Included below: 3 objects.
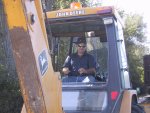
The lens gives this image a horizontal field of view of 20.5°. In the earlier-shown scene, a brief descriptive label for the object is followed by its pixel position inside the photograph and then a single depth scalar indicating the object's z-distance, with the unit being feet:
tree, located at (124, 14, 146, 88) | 89.92
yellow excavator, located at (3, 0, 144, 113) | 12.05
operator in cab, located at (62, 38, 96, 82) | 20.39
